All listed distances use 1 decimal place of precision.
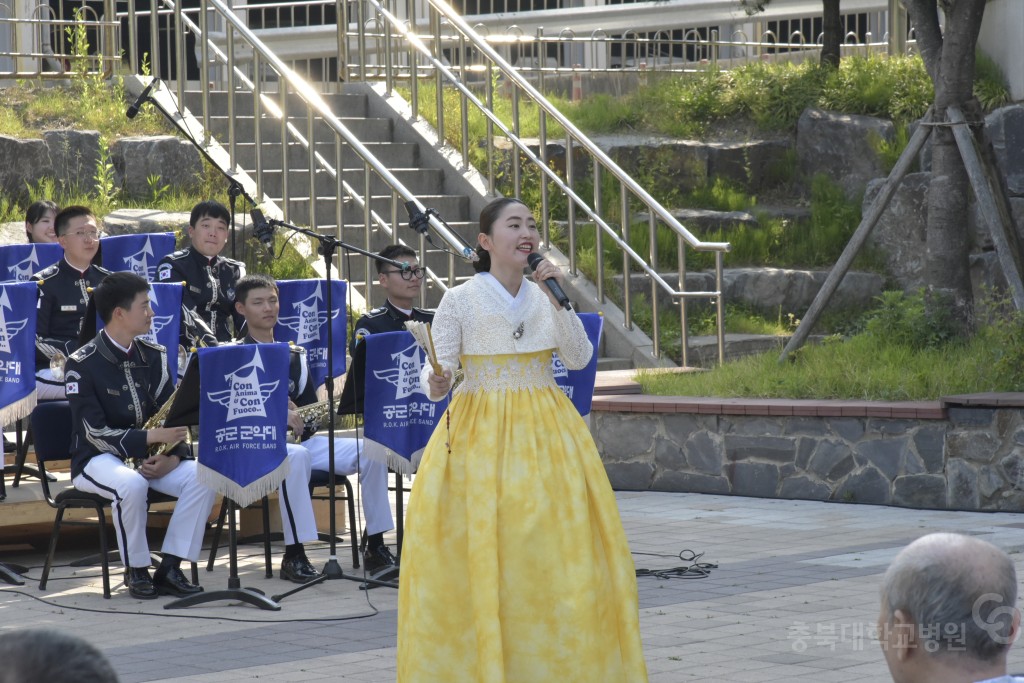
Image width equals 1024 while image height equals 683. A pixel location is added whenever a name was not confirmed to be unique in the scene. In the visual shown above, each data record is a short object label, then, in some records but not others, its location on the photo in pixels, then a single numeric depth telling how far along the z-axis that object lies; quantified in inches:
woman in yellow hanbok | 372.7
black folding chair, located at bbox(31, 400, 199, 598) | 561.5
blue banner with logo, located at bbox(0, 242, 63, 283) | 736.8
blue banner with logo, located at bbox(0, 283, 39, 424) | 592.6
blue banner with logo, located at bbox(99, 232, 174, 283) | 753.5
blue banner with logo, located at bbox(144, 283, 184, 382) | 645.4
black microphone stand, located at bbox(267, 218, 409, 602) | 525.0
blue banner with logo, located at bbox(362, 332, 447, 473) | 568.1
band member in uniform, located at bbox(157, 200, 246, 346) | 702.9
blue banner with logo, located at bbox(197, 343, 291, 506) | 529.6
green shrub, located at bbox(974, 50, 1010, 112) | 1042.0
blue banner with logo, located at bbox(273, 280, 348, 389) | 693.1
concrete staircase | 1010.4
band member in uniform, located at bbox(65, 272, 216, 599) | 549.7
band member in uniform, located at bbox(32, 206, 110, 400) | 684.0
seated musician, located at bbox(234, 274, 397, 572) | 604.6
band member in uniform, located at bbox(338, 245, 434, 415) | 618.4
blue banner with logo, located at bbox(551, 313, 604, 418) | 558.7
